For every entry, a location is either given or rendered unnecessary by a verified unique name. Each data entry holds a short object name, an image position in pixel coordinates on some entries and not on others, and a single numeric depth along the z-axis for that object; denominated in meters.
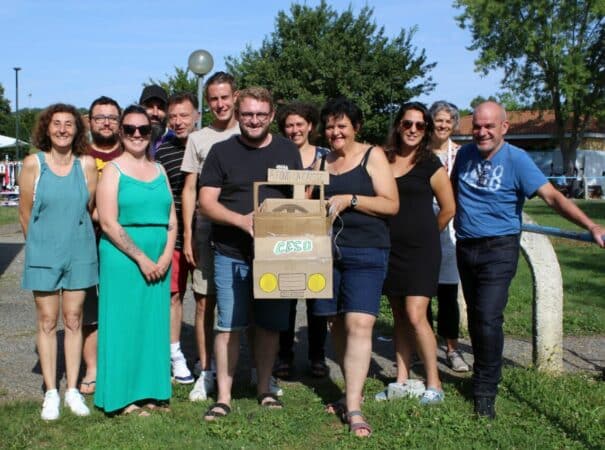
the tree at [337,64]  40.66
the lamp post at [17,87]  45.69
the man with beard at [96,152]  5.11
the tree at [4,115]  74.43
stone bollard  5.38
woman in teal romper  4.62
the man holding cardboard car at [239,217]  4.55
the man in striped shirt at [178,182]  5.41
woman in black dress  4.88
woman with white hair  5.75
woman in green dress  4.57
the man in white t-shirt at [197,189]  5.12
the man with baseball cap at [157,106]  5.87
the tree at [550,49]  43.59
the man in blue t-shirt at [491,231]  4.67
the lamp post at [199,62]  13.10
